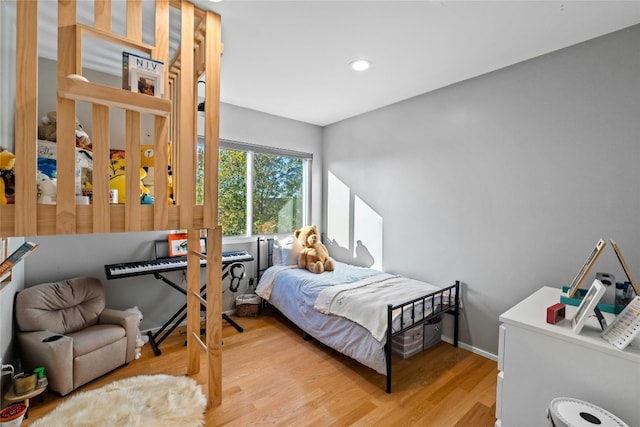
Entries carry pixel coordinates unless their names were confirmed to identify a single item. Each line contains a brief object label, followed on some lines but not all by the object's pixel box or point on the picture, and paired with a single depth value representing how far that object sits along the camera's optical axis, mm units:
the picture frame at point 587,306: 1289
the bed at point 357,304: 2215
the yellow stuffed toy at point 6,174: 1337
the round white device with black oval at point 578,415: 1143
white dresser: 1233
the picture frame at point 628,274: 1457
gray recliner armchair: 1979
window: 3537
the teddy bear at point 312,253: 3330
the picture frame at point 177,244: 3027
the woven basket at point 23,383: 1805
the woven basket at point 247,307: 3439
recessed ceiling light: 2350
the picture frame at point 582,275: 1502
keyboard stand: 2646
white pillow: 3541
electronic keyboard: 2487
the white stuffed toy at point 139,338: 2553
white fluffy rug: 1729
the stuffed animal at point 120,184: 1939
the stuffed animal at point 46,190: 1411
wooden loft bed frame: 1282
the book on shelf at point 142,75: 1490
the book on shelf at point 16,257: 1318
